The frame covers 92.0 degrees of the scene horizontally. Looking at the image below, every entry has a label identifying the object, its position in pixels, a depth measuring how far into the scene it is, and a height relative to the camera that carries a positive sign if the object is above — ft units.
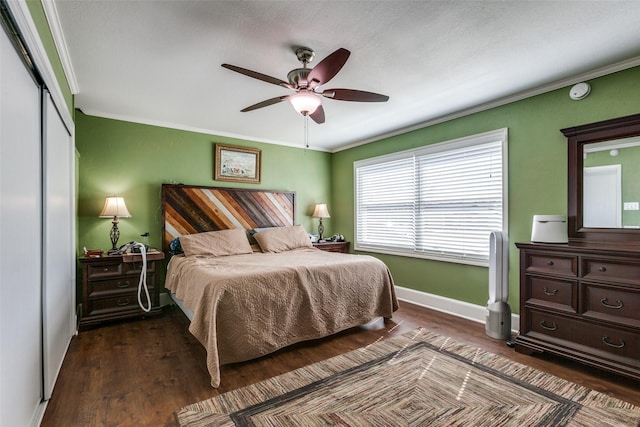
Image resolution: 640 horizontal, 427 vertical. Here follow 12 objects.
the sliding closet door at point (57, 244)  6.15 -0.80
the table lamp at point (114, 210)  11.17 +0.04
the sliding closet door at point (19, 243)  4.01 -0.48
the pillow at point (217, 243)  12.13 -1.29
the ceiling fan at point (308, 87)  6.89 +3.03
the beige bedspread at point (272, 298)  7.67 -2.48
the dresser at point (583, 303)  7.06 -2.27
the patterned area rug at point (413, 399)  5.86 -3.93
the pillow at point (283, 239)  13.96 -1.26
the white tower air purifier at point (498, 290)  9.64 -2.49
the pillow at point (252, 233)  14.95 -1.04
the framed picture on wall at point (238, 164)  14.76 +2.37
